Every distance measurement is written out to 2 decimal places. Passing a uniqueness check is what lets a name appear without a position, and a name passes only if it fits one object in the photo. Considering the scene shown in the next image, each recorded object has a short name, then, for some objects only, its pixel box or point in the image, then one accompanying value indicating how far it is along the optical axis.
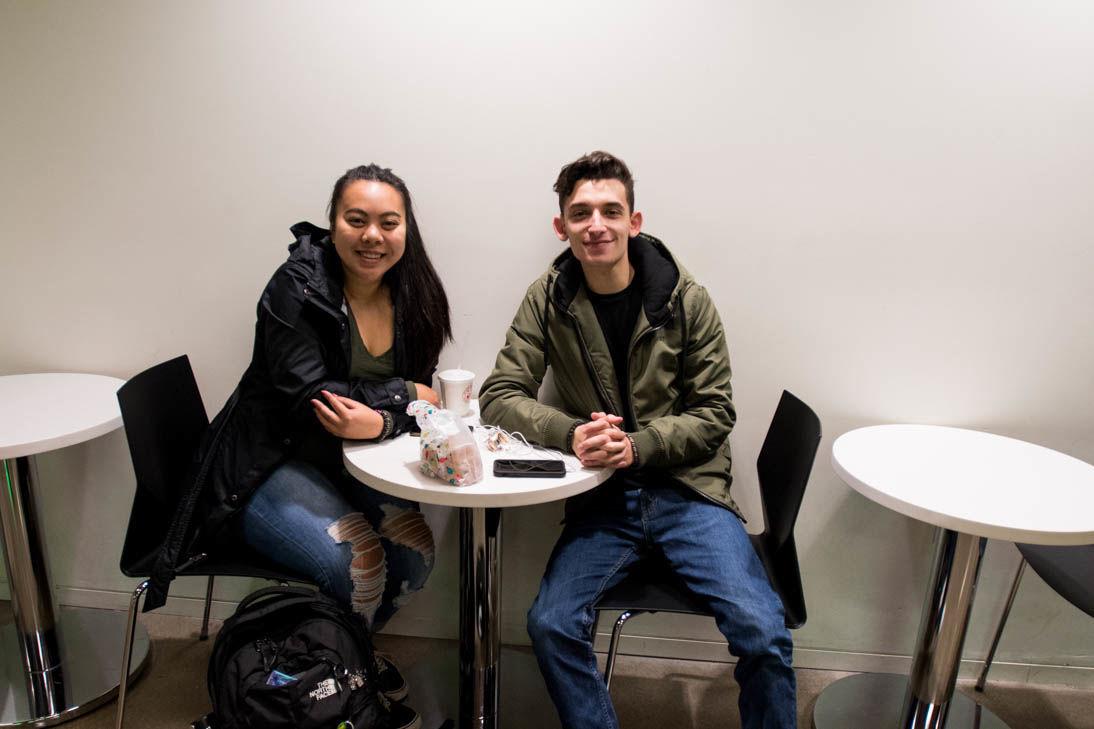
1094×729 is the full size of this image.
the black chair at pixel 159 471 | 1.64
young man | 1.51
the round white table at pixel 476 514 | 1.36
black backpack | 1.45
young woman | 1.65
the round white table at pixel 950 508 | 1.38
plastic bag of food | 1.36
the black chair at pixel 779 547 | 1.55
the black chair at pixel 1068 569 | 1.59
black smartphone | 1.44
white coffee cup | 1.72
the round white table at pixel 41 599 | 1.82
